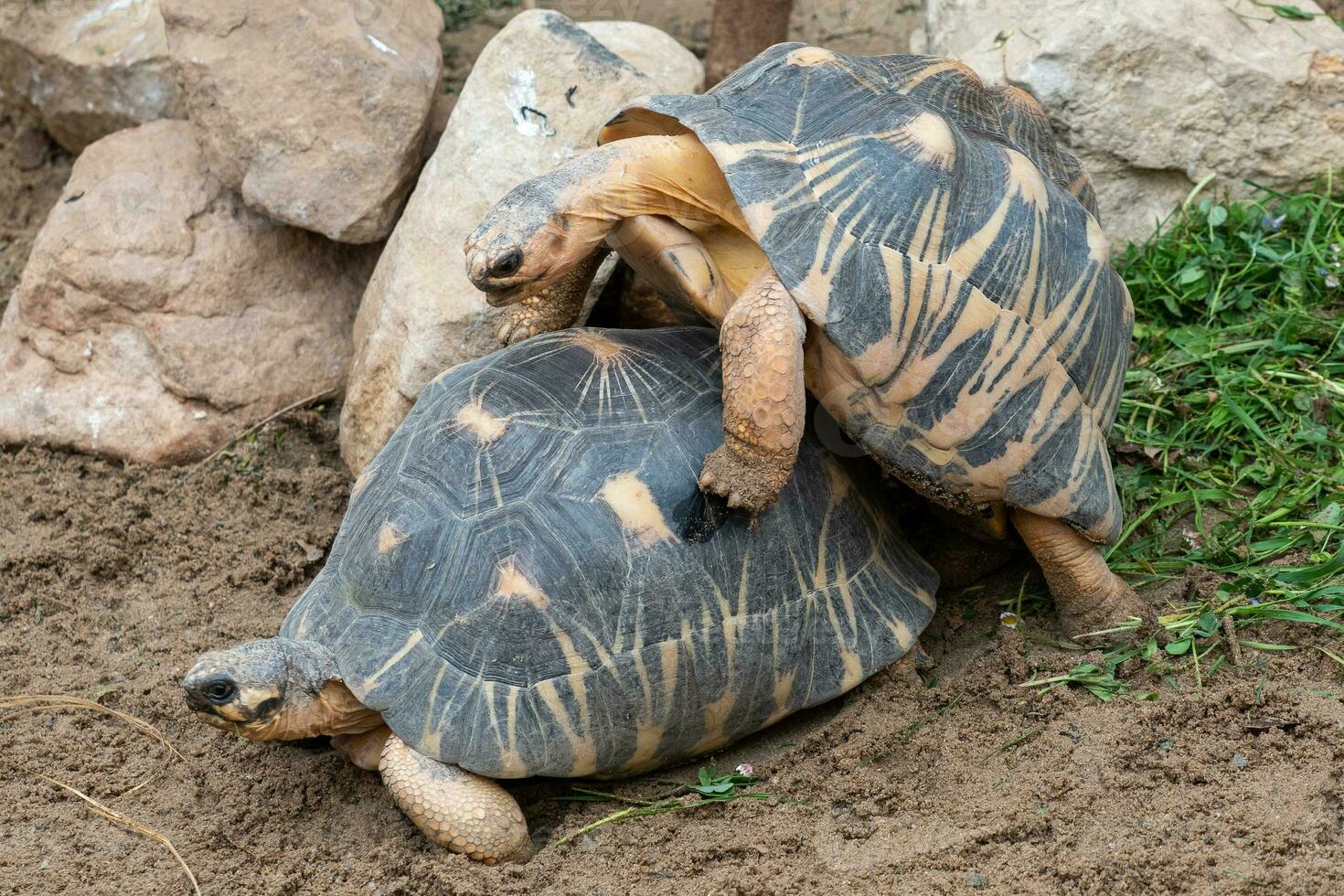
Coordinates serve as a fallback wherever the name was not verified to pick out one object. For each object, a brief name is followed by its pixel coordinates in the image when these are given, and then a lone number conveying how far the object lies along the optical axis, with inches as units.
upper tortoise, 220.8
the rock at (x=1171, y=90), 324.5
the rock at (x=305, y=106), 322.0
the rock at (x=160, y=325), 334.3
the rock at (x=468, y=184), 296.2
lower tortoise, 216.1
